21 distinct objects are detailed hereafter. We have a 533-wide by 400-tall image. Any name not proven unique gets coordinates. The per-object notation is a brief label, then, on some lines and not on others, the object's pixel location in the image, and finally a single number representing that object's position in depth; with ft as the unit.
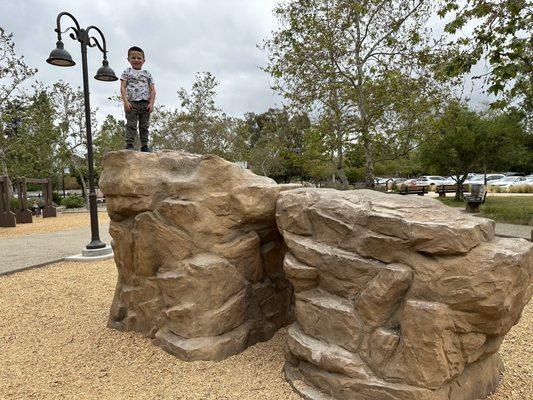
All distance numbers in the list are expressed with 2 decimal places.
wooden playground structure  44.67
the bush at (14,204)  59.00
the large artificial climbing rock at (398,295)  7.39
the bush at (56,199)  83.96
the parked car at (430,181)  107.65
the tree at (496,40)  23.04
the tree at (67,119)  69.15
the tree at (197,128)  67.36
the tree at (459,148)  52.11
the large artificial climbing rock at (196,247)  10.84
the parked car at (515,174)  142.84
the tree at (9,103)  45.80
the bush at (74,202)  73.53
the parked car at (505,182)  98.17
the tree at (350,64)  34.55
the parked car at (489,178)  123.28
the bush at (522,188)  89.71
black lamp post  24.63
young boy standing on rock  14.94
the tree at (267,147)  42.46
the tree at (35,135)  53.88
